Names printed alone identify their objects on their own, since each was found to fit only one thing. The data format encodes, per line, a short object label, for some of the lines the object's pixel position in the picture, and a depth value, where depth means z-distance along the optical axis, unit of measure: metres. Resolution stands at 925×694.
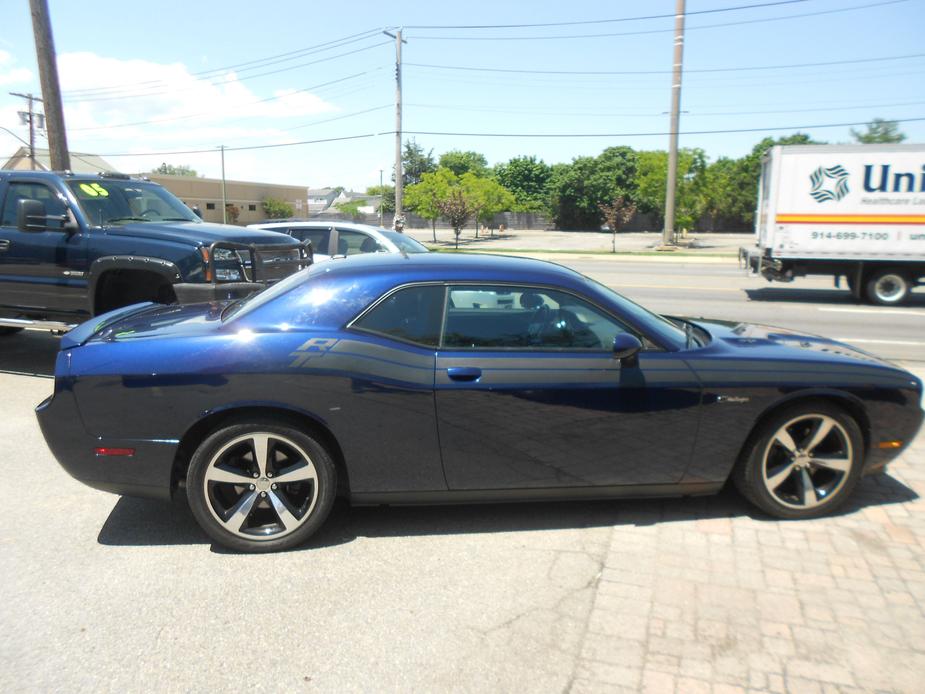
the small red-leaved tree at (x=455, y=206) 46.28
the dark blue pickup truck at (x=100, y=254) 6.88
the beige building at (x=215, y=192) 58.75
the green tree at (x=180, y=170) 128.23
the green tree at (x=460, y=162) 96.34
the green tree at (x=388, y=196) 94.82
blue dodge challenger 3.62
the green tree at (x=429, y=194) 47.16
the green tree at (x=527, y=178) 83.31
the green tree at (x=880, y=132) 47.38
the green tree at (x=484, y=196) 48.03
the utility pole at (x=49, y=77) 11.45
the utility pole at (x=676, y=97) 34.22
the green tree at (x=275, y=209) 69.44
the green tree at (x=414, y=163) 100.38
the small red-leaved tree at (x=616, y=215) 40.88
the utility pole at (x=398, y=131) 35.56
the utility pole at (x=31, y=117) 47.56
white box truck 14.66
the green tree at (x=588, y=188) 68.38
